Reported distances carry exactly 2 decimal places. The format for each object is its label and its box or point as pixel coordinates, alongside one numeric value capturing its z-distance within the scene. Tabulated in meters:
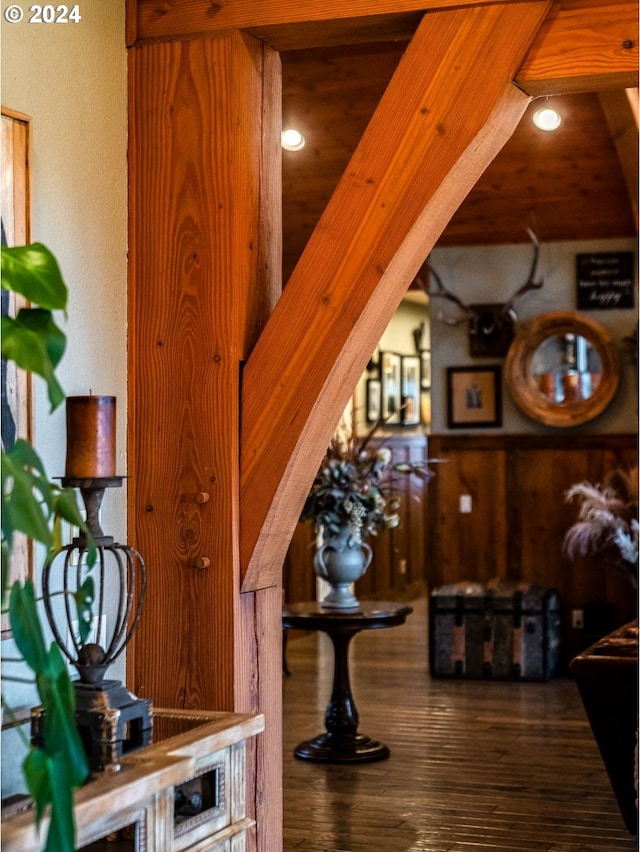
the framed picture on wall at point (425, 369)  12.23
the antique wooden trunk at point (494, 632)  7.38
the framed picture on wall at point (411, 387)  11.77
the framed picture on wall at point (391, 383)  11.30
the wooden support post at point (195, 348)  2.97
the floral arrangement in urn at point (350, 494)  5.53
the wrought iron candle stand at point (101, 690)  2.23
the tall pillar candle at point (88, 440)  2.41
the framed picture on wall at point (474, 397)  7.96
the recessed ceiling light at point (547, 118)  6.04
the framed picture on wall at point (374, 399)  11.21
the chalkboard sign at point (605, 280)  7.73
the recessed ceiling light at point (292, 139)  6.39
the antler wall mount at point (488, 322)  7.87
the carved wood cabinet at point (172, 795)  1.90
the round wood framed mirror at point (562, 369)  7.65
